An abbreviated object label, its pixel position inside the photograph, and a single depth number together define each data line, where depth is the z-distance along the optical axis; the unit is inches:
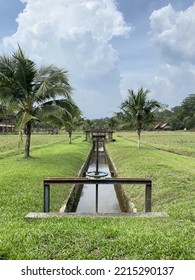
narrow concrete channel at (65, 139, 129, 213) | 295.4
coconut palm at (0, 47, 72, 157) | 454.5
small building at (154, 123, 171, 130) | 3092.5
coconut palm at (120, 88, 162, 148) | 659.9
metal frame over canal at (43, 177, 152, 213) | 184.2
